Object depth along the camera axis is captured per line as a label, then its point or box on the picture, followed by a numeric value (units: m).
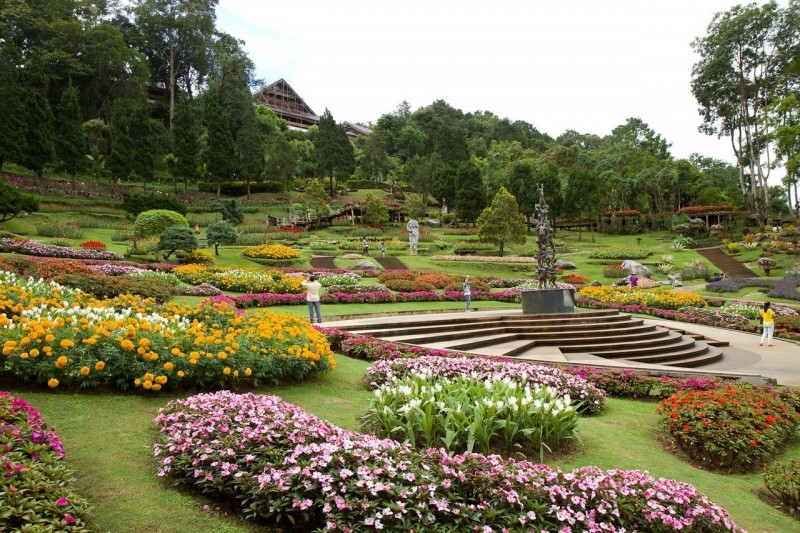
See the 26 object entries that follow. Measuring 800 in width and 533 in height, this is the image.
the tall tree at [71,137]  42.06
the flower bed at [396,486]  3.65
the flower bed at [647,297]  22.03
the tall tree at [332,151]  60.12
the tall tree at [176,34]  64.44
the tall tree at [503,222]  39.38
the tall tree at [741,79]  44.16
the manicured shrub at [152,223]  28.25
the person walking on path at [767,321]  14.66
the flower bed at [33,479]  3.04
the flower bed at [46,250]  20.75
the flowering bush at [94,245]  26.33
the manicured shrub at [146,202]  38.44
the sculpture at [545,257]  15.66
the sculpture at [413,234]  38.47
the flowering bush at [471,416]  5.53
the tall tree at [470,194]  55.19
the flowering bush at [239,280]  20.25
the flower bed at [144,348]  5.72
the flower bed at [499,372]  7.91
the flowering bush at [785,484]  5.13
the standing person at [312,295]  13.75
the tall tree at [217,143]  51.88
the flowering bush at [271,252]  30.55
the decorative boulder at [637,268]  32.20
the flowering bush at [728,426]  6.19
